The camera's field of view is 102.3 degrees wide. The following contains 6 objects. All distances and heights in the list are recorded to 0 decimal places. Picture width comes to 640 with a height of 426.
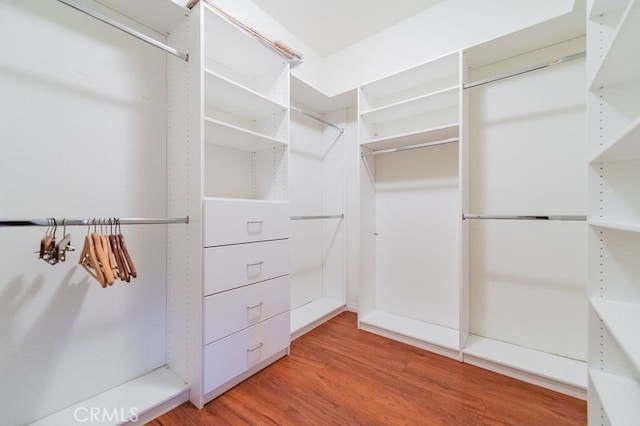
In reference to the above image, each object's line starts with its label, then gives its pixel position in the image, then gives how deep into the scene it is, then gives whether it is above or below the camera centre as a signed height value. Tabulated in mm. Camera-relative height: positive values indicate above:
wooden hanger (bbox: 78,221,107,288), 1048 -203
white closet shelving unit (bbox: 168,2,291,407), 1334 -25
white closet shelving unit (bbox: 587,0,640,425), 993 +9
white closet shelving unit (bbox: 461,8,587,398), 1571 +30
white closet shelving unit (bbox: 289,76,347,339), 2434 +58
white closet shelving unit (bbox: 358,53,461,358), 1965 +7
